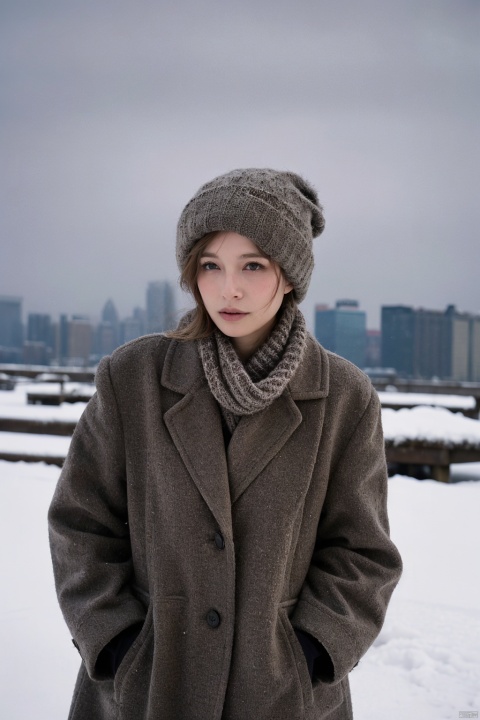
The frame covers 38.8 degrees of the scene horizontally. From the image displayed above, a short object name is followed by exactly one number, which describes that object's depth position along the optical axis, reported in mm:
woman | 1270
